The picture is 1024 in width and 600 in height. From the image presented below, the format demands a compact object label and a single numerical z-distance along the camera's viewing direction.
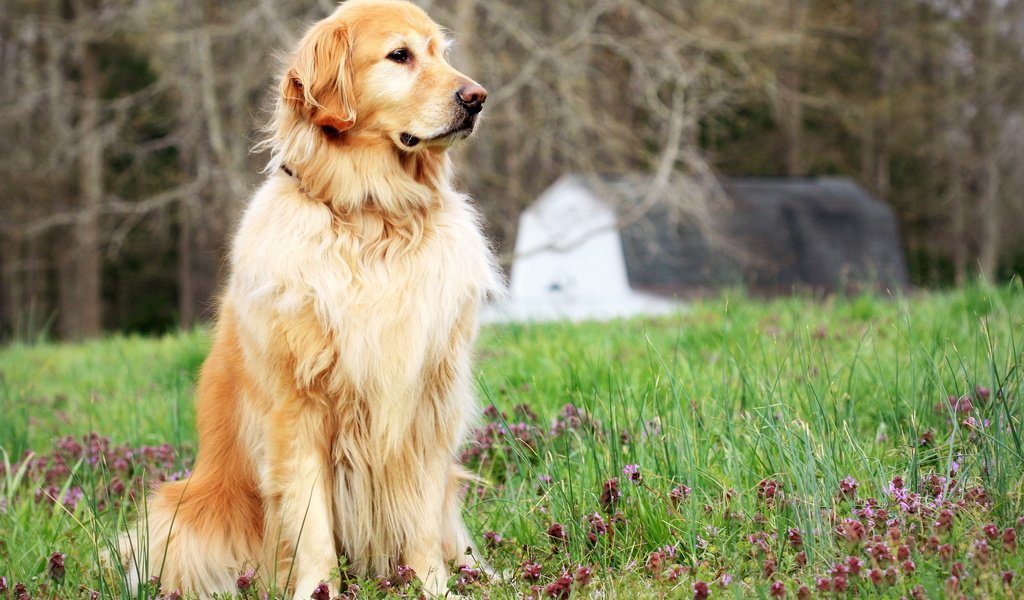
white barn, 17.27
